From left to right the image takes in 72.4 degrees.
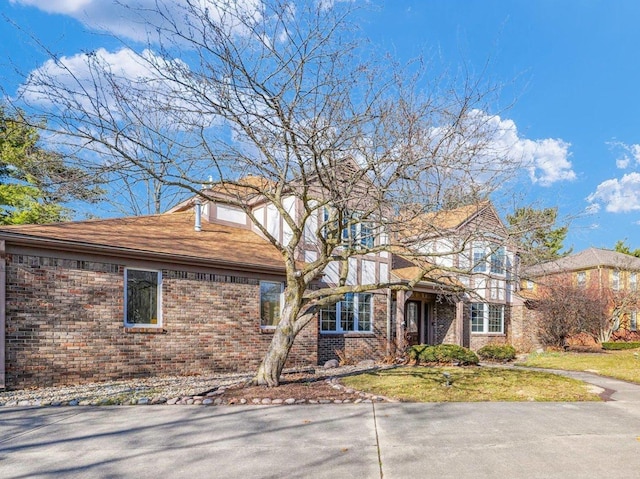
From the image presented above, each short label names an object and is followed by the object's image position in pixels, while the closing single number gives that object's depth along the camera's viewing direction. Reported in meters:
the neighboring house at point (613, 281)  23.81
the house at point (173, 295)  8.79
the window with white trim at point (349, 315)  14.36
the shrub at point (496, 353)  16.72
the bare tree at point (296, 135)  7.21
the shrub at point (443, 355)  13.54
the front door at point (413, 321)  18.31
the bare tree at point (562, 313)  21.12
